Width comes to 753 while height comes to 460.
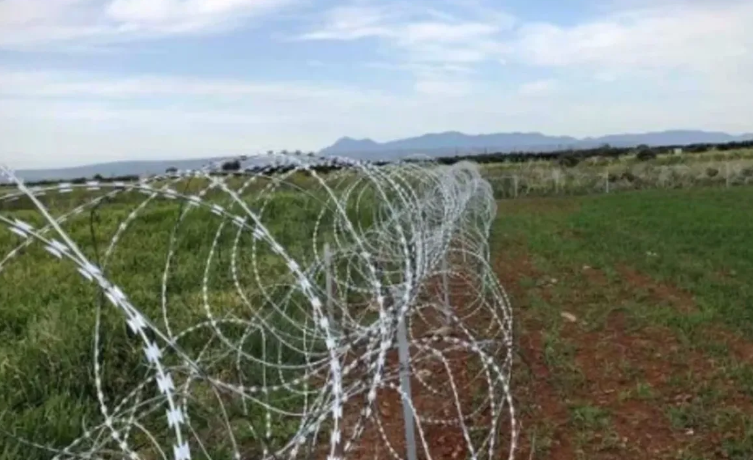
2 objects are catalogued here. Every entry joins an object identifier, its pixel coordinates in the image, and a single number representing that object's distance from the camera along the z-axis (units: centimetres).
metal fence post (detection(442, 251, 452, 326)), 626
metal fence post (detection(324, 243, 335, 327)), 560
